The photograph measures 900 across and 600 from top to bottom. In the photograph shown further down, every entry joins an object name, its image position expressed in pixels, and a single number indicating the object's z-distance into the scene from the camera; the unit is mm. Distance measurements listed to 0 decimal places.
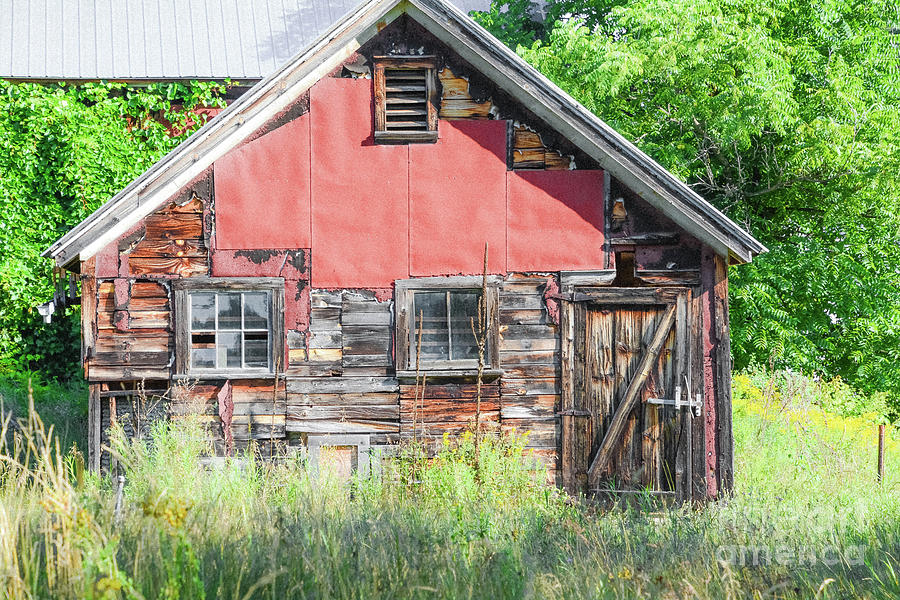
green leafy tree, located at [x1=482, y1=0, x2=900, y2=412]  30047
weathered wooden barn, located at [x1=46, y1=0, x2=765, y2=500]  18656
